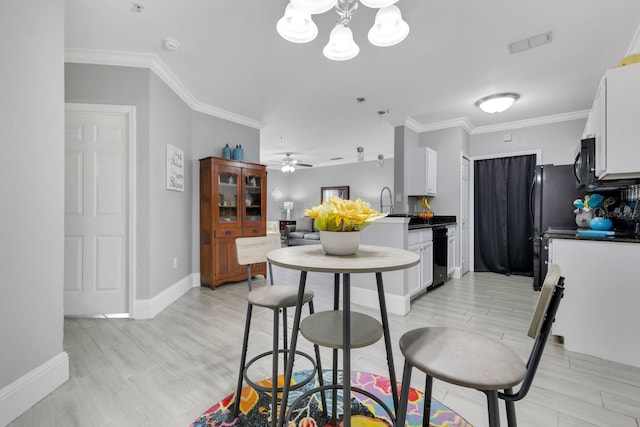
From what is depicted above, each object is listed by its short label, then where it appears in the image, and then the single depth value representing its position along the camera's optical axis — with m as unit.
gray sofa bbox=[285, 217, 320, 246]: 7.97
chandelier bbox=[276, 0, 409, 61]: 1.59
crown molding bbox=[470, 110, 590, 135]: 4.16
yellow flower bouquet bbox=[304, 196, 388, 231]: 1.27
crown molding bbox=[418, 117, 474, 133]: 4.50
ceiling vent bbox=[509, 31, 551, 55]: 2.41
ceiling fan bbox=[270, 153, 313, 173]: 7.64
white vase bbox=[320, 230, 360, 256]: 1.29
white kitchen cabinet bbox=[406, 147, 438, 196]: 4.47
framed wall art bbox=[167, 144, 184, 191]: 3.21
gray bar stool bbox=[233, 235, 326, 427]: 1.36
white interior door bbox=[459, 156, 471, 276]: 4.70
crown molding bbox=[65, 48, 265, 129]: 2.63
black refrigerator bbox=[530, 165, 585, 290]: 3.66
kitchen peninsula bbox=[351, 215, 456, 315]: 2.96
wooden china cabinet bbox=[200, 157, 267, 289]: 3.84
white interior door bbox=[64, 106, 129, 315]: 2.72
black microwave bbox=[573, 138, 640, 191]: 2.41
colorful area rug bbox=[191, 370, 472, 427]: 1.45
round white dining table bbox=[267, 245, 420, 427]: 1.05
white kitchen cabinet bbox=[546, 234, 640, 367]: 1.98
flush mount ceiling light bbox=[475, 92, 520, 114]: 3.51
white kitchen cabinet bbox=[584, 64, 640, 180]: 1.92
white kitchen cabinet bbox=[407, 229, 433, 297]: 3.14
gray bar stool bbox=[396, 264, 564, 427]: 0.82
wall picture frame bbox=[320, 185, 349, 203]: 9.07
